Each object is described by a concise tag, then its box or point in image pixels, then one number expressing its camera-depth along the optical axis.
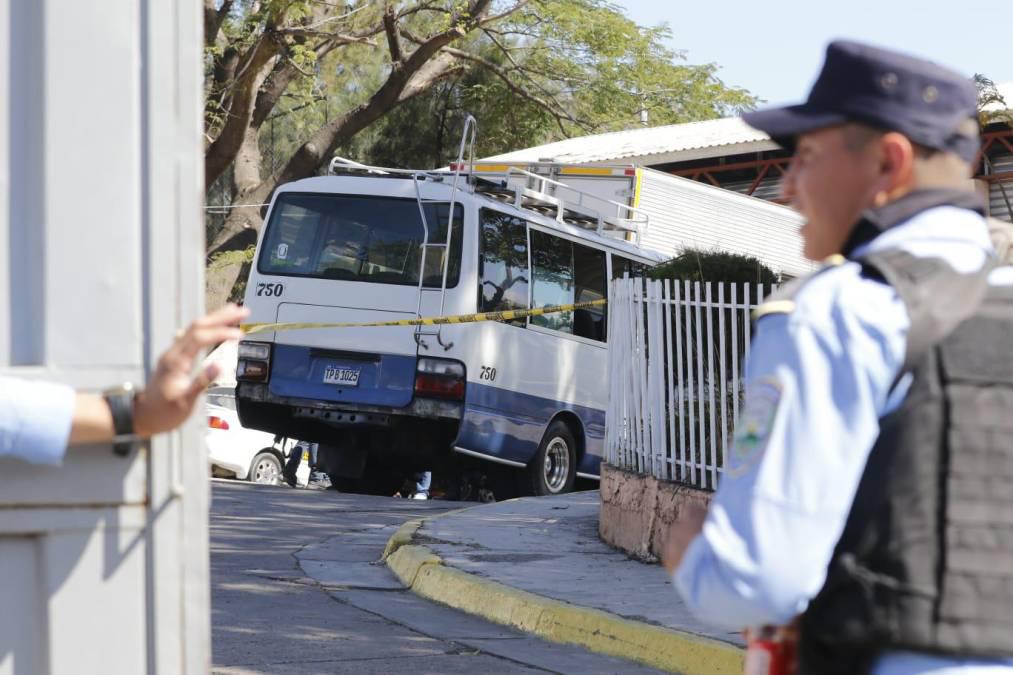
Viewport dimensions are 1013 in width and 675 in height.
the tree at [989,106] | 13.25
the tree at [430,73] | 22.45
